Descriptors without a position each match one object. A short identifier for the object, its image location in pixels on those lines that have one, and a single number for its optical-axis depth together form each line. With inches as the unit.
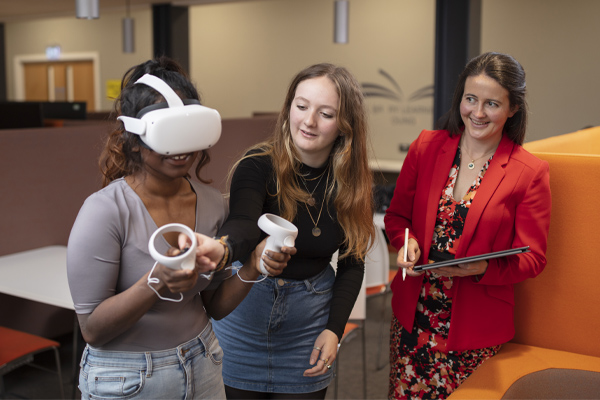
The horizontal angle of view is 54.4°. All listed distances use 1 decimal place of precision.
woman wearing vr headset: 40.1
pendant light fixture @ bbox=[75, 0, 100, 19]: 179.9
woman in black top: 55.2
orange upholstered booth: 69.1
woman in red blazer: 62.2
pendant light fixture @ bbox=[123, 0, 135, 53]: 315.6
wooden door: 456.1
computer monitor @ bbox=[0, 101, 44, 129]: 205.3
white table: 93.7
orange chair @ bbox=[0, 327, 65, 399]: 91.0
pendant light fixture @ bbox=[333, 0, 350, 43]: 244.4
